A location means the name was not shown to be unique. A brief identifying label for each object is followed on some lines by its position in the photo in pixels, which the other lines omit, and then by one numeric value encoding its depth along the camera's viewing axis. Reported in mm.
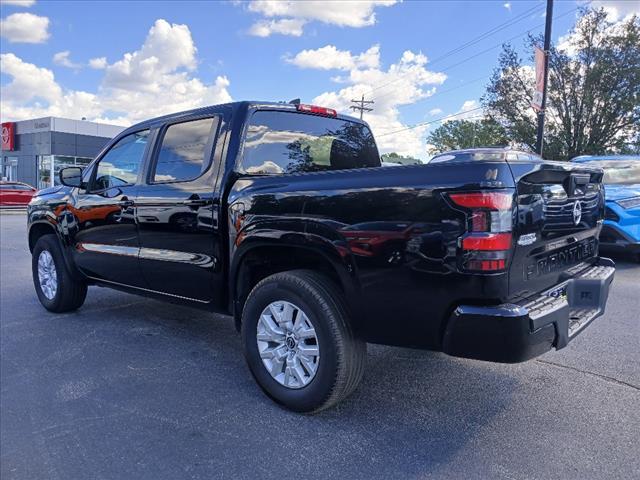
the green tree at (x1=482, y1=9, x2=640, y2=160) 22078
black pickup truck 2475
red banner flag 13078
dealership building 39531
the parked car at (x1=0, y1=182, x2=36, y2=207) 25016
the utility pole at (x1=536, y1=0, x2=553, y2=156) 14570
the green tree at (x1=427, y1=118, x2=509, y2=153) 25822
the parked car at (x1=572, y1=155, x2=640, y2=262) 7645
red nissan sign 41875
